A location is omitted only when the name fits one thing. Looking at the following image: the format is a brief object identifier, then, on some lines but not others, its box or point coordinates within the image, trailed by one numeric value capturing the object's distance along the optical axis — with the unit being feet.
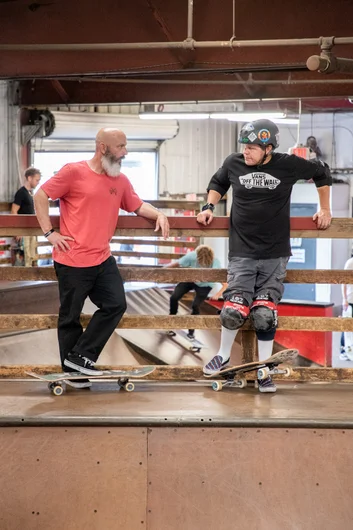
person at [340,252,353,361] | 41.65
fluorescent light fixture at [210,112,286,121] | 43.48
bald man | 15.21
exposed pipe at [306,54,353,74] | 17.58
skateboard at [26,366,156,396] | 15.34
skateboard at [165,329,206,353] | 34.30
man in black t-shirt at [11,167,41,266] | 34.30
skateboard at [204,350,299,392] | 15.25
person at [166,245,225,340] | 34.91
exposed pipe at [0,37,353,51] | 18.56
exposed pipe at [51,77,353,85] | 31.76
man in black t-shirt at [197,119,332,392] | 15.55
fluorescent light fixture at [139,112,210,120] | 45.42
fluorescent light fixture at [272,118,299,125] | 49.33
